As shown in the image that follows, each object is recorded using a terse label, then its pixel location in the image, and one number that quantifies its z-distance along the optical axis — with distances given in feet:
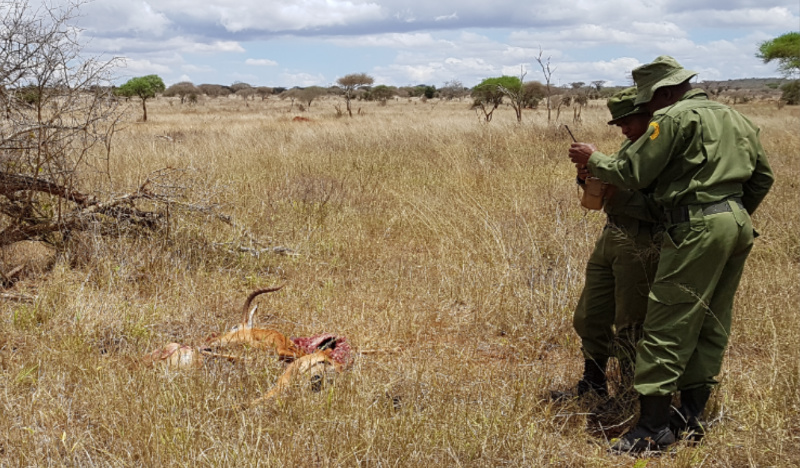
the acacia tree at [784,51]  90.12
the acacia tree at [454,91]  181.16
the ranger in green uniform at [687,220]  8.61
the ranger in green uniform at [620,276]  9.69
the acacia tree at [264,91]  202.44
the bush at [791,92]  101.19
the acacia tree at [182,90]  163.73
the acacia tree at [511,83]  108.53
